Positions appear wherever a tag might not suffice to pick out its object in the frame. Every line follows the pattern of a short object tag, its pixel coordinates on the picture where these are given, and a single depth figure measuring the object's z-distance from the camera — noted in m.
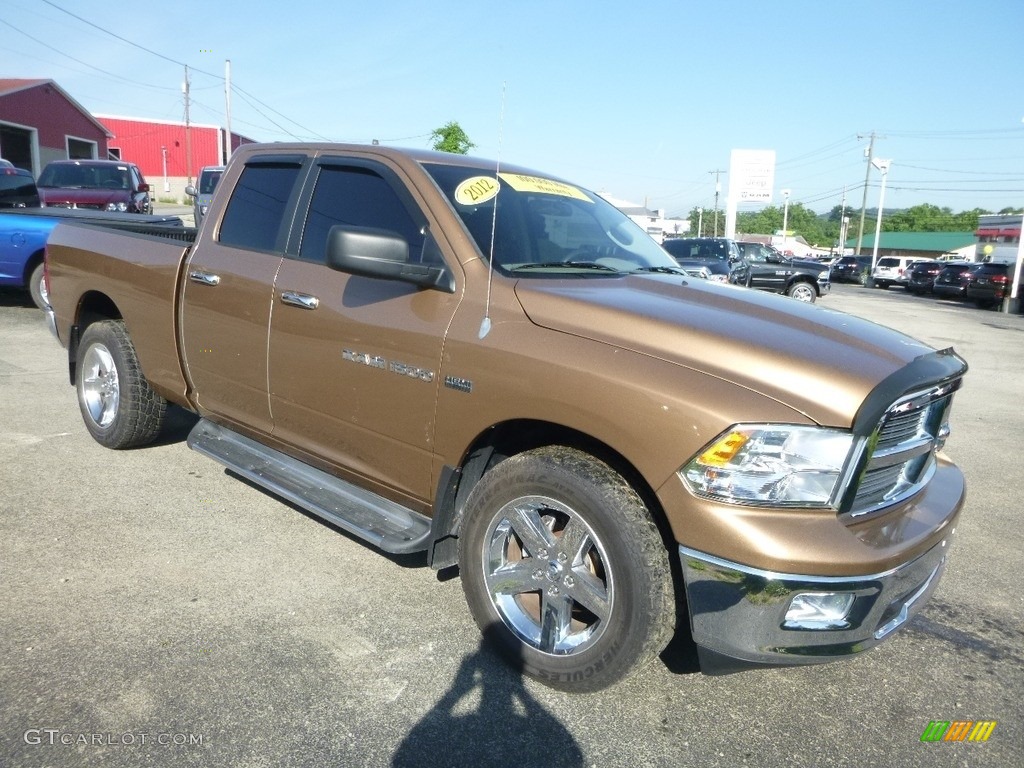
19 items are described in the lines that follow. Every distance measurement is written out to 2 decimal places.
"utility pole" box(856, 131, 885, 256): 67.97
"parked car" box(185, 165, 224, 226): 19.01
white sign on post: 36.31
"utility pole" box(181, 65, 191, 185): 45.90
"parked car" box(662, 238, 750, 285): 17.42
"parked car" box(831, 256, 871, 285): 41.75
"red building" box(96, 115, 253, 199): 53.31
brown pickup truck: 2.35
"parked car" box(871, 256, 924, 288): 39.19
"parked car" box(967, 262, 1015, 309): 26.44
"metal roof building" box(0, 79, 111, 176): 32.00
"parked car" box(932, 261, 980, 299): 29.23
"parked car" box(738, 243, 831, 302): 22.73
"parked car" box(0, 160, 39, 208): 12.28
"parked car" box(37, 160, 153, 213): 15.16
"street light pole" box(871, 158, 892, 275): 50.47
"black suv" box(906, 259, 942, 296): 33.84
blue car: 9.95
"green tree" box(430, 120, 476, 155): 26.81
